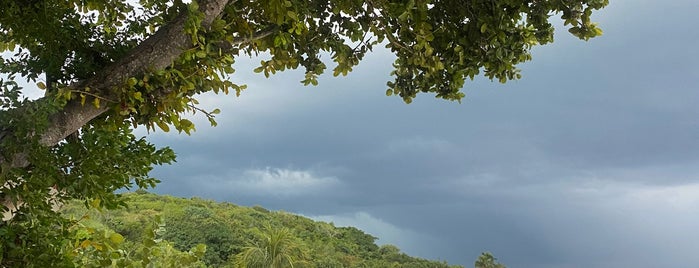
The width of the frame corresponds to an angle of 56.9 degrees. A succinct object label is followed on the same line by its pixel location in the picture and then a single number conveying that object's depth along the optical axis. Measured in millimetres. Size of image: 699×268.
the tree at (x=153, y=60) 2809
